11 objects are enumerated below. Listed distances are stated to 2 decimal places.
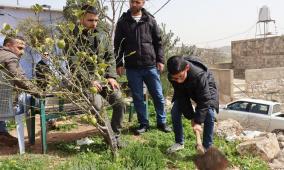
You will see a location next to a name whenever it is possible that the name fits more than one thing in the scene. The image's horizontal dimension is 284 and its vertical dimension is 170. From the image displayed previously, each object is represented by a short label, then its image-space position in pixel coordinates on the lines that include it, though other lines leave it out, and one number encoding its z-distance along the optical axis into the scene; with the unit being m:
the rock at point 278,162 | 5.56
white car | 11.52
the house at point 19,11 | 19.05
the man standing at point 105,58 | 4.85
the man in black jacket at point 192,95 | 4.49
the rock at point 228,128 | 6.44
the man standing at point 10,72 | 4.53
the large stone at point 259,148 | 5.66
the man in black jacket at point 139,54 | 5.68
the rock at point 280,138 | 7.77
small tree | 3.91
